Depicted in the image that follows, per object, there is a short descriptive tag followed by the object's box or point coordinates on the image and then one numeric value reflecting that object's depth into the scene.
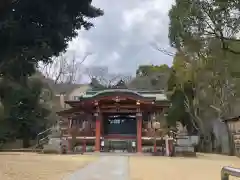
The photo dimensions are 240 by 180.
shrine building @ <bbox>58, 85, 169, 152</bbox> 13.48
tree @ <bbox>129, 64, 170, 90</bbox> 28.41
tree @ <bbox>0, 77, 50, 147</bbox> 14.93
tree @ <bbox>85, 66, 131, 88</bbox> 31.35
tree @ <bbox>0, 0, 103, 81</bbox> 6.20
